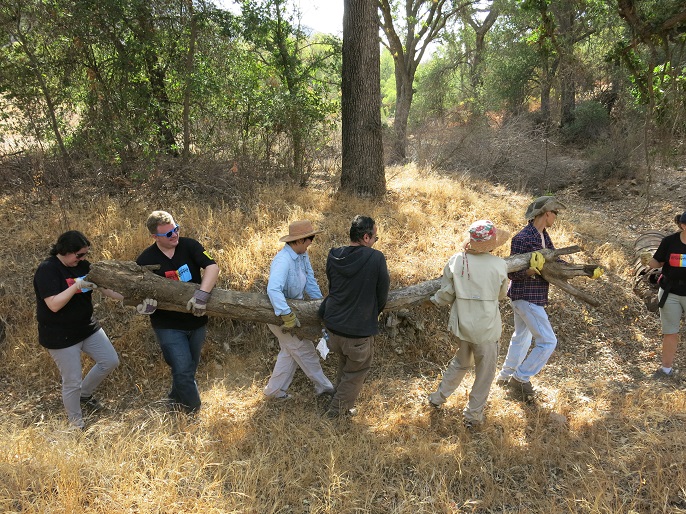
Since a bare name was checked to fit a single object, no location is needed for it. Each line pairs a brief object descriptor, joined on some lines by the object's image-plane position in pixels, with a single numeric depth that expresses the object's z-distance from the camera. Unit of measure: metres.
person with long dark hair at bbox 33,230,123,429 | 3.56
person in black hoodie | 3.54
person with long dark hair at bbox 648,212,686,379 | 4.48
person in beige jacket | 3.52
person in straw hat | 3.86
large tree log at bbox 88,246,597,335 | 3.87
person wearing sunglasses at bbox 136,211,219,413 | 3.82
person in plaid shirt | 4.13
